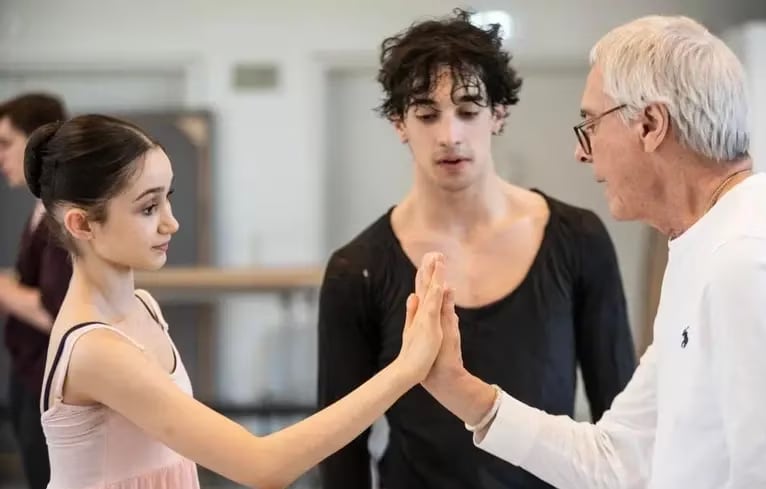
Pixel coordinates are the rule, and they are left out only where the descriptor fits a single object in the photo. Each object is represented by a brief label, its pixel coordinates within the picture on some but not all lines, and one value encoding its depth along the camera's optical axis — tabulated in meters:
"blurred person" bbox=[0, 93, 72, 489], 4.05
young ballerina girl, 2.91
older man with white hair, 2.77
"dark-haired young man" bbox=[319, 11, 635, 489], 3.26
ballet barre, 7.01
